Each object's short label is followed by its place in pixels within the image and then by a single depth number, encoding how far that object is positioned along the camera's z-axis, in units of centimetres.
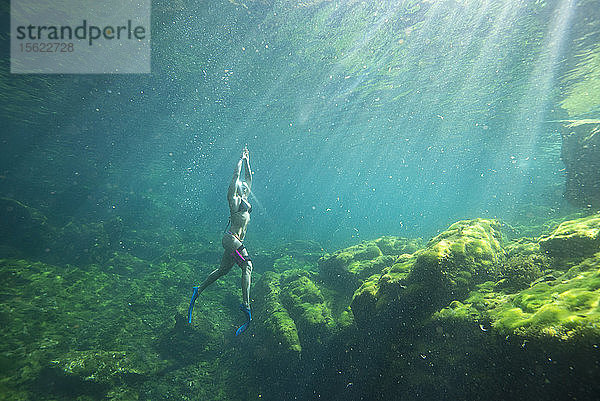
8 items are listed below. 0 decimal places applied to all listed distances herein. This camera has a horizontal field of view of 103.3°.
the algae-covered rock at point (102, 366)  584
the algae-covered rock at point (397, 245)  1396
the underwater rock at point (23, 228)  1371
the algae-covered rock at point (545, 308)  288
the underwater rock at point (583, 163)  1216
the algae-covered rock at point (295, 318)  682
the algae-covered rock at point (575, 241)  512
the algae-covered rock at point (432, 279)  522
